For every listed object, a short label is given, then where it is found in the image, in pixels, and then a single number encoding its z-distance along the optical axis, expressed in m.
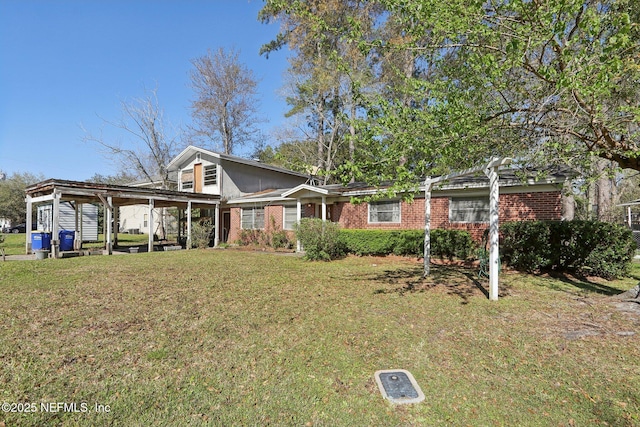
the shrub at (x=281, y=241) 16.52
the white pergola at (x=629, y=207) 18.37
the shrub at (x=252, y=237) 17.77
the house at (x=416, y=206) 10.59
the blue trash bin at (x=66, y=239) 14.49
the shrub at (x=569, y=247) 7.98
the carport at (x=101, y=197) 12.92
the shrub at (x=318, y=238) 12.03
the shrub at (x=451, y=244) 11.23
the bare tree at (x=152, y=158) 22.61
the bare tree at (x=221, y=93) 27.55
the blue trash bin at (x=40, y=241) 13.79
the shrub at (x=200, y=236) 17.64
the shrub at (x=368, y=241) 12.48
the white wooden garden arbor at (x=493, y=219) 6.15
